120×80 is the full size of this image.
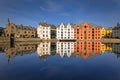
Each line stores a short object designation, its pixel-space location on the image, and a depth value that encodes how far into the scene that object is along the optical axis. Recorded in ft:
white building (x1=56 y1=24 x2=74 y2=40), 179.99
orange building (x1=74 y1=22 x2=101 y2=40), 179.14
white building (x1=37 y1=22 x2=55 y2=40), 176.60
